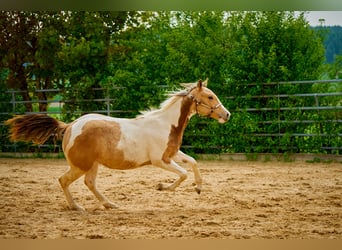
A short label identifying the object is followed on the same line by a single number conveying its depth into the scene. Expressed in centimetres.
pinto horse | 910
